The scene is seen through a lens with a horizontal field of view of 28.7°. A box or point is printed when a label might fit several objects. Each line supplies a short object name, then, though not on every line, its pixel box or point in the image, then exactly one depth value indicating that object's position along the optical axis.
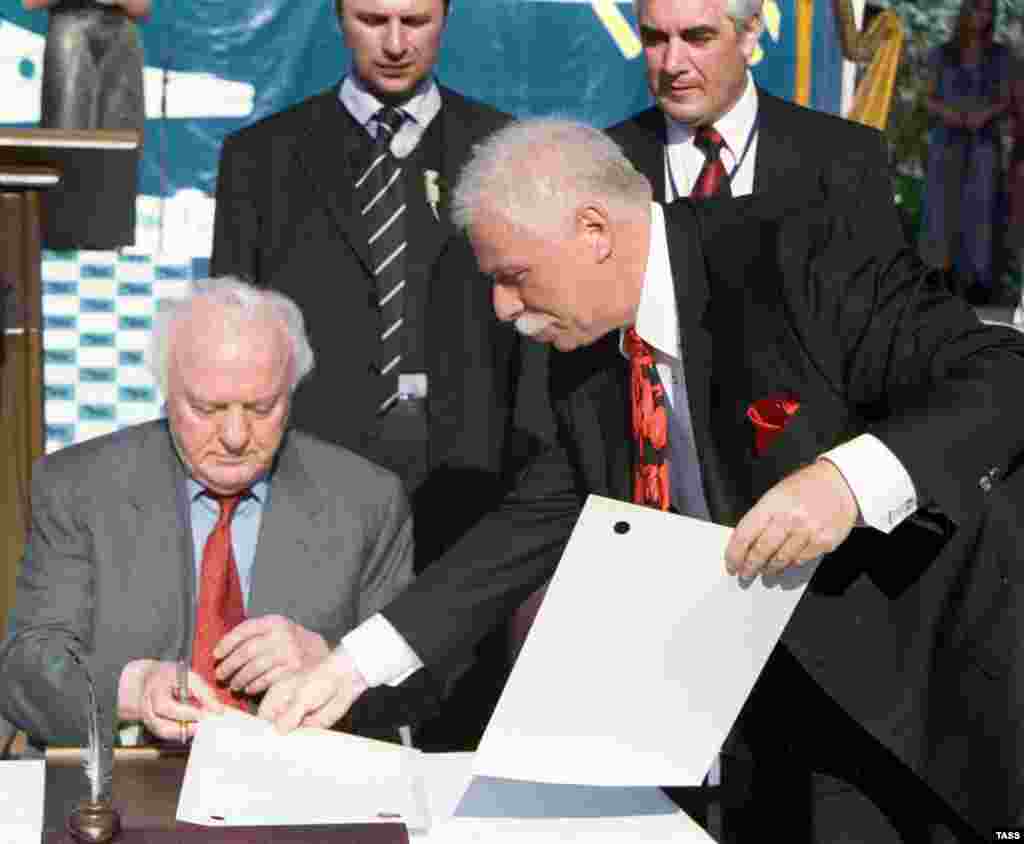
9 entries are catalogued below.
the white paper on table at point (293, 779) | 2.75
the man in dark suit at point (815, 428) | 2.82
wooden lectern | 4.12
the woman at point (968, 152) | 9.74
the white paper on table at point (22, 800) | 2.69
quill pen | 2.72
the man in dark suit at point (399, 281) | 4.44
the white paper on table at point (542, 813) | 2.76
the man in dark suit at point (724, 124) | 4.36
